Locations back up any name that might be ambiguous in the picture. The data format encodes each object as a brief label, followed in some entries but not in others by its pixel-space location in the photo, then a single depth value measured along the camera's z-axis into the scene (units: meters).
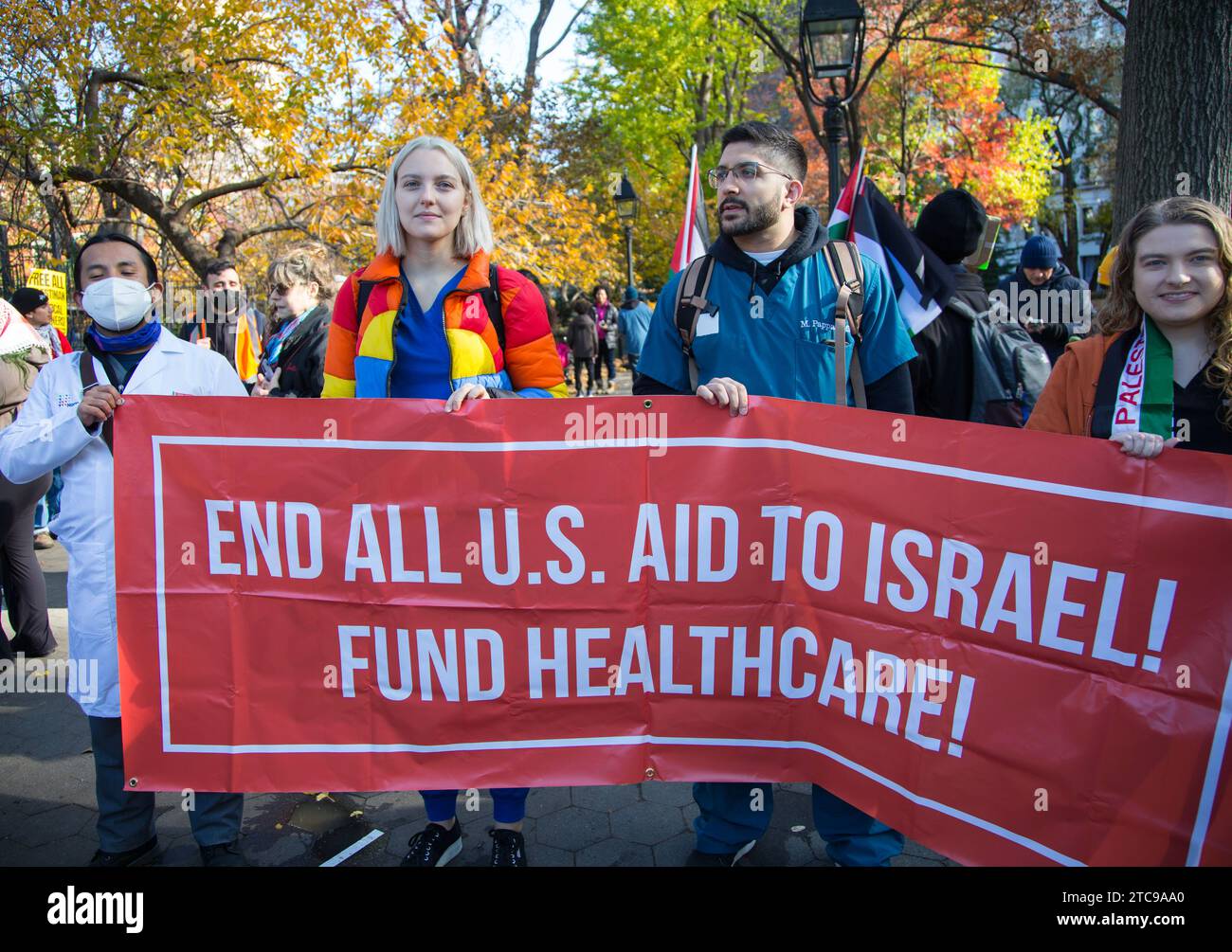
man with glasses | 2.91
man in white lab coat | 2.87
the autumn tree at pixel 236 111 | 10.55
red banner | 2.59
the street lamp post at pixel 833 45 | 8.77
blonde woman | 2.96
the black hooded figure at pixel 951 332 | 3.97
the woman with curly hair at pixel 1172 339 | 2.45
